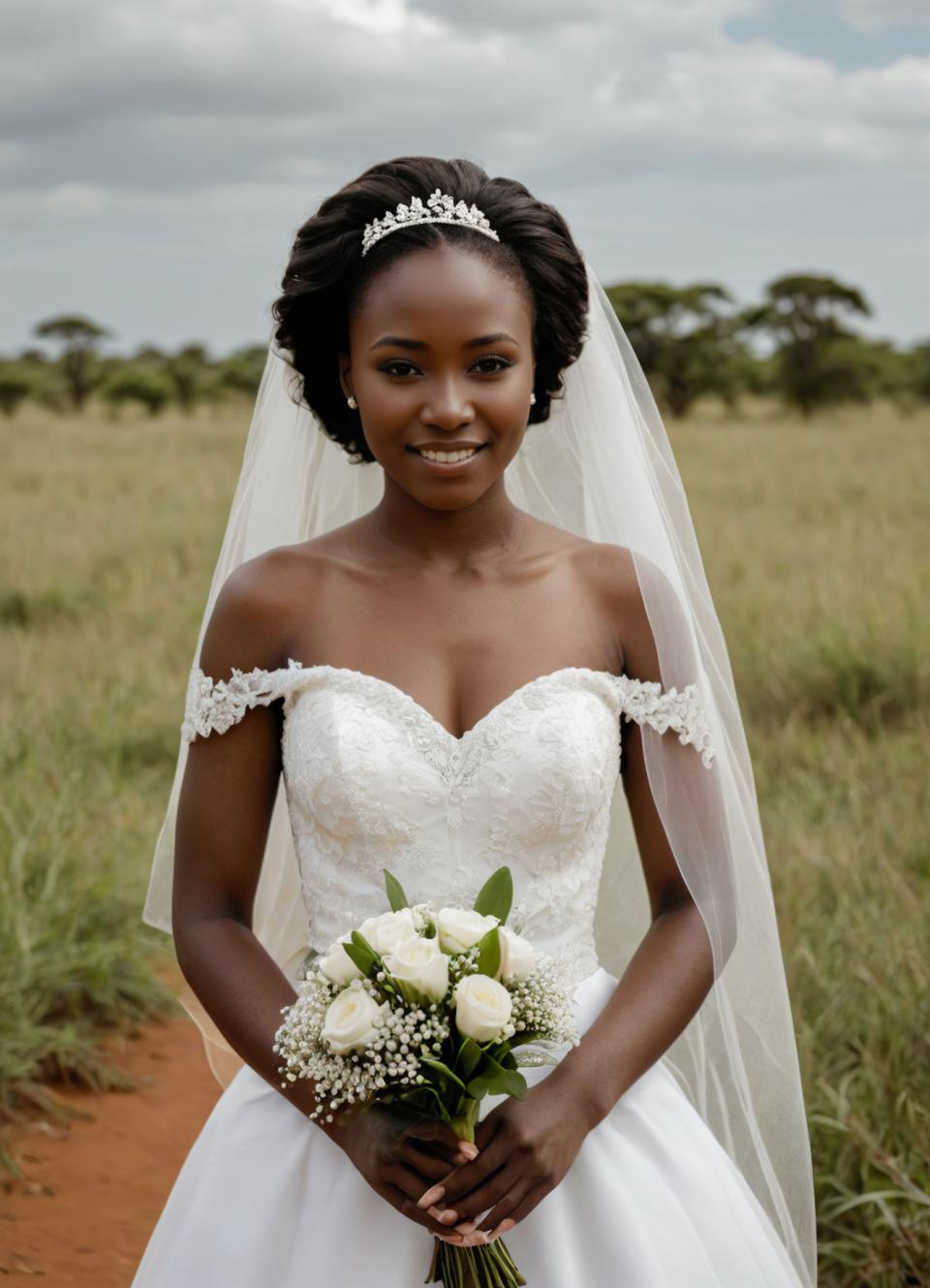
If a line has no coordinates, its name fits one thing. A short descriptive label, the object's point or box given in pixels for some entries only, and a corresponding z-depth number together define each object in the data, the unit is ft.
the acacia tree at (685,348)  105.57
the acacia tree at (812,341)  112.06
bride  8.32
